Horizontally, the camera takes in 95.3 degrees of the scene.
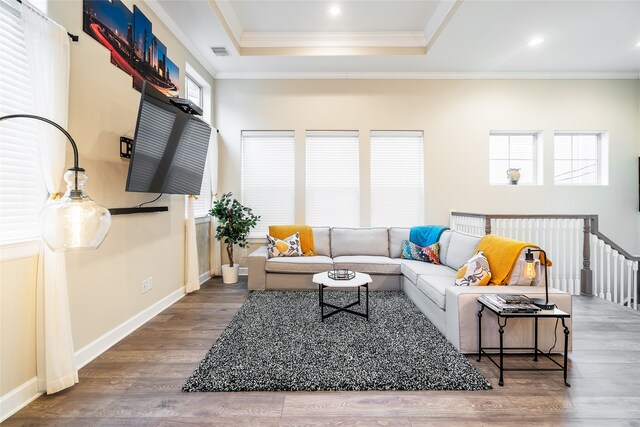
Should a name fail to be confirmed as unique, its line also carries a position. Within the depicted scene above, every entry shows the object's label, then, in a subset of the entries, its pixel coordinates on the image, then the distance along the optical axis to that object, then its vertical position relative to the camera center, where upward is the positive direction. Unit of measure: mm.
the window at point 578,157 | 4738 +885
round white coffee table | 2840 -702
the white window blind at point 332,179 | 4812 +538
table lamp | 1879 -507
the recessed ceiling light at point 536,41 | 3697 +2195
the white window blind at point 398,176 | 4805 +585
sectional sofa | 2254 -708
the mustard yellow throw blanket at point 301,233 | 4357 -326
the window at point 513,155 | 4785 +930
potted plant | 4223 -210
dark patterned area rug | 1887 -1094
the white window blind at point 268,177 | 4832 +573
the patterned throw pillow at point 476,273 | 2514 -540
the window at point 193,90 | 4125 +1793
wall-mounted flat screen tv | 2301 +590
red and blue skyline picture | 2292 +1548
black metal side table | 1912 -901
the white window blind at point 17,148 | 1684 +383
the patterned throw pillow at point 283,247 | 4133 -504
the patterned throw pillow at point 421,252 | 3835 -555
